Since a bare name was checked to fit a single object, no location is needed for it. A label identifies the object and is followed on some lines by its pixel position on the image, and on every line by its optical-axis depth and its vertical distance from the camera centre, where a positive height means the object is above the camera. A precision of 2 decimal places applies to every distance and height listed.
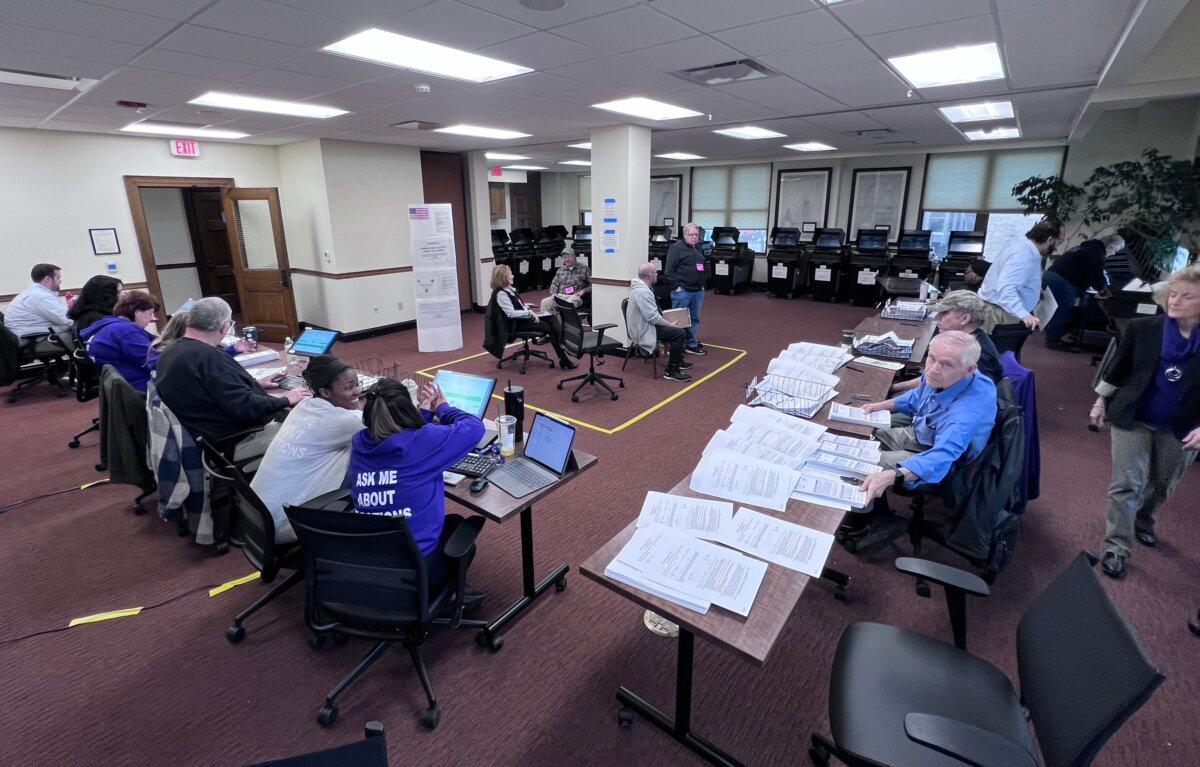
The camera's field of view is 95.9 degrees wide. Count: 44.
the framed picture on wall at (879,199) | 9.87 +0.68
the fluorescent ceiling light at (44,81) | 3.59 +1.07
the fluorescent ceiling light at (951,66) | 3.44 +1.14
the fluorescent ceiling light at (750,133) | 6.64 +1.31
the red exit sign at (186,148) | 6.80 +1.14
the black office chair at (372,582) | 1.75 -1.15
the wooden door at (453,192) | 8.54 +0.76
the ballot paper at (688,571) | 1.51 -0.95
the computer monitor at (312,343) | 3.84 -0.71
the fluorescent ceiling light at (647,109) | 4.89 +1.20
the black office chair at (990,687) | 1.15 -1.11
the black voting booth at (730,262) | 10.98 -0.47
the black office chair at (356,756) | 1.10 -1.03
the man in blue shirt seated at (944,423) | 2.22 -0.78
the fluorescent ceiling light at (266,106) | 4.46 +1.15
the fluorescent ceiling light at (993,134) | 6.98 +1.34
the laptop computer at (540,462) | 2.27 -0.96
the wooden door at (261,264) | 7.21 -0.31
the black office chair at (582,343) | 5.36 -1.02
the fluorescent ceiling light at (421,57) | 3.09 +1.11
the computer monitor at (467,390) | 2.62 -0.72
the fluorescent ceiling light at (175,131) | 5.80 +1.21
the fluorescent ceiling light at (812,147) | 8.40 +1.41
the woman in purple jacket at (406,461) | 1.91 -0.78
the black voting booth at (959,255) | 8.74 -0.30
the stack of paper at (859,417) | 2.64 -0.86
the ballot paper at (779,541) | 1.66 -0.94
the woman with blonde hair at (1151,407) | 2.40 -0.77
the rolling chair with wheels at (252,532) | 2.14 -1.18
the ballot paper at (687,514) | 1.81 -0.92
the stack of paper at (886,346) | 3.81 -0.76
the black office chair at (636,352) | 5.79 -1.21
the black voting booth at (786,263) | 10.30 -0.47
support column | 6.18 +0.39
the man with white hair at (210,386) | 2.79 -0.74
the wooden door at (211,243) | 8.42 -0.03
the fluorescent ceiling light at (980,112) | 5.22 +1.24
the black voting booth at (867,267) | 9.38 -0.51
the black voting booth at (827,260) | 9.85 -0.41
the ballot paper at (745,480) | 1.98 -0.89
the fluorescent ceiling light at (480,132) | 6.19 +1.25
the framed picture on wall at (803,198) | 10.61 +0.77
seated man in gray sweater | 5.43 -0.86
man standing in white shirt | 4.03 -0.31
